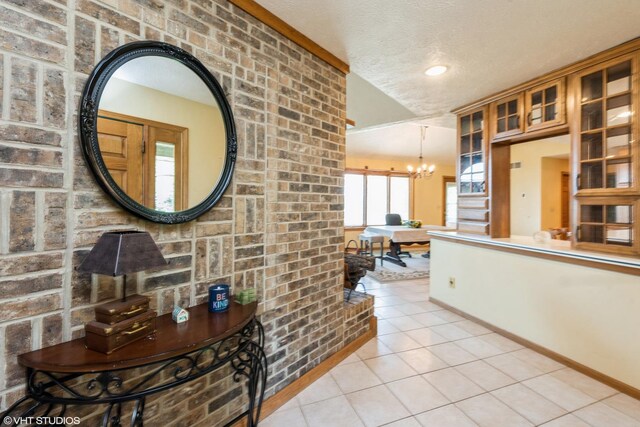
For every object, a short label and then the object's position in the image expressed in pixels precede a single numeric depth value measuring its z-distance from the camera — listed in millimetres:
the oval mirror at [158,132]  1100
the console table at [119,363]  877
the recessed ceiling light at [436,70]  2407
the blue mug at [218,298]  1351
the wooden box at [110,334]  938
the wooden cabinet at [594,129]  2037
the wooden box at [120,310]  964
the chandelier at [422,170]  6534
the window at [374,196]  7543
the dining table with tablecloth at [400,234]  5758
